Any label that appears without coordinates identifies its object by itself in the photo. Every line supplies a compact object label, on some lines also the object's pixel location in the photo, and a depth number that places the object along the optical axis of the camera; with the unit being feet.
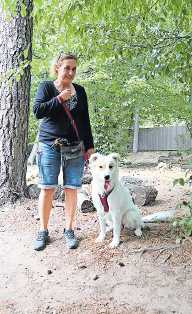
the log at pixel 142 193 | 22.29
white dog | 15.49
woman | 15.19
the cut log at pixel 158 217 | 18.42
